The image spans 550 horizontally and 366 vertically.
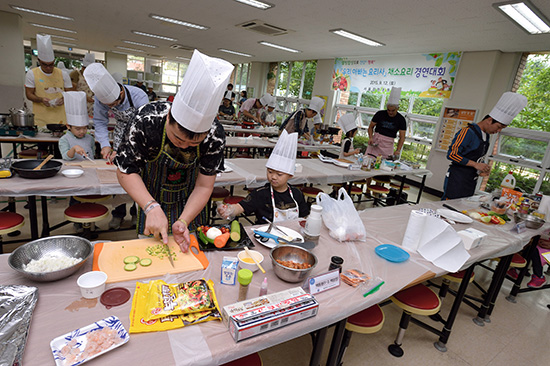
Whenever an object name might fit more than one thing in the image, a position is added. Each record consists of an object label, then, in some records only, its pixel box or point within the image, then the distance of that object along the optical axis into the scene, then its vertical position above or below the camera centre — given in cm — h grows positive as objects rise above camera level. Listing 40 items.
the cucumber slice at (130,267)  119 -72
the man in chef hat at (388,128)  508 -2
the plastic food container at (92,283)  102 -71
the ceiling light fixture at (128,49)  1252 +174
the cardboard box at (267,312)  96 -70
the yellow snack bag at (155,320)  94 -74
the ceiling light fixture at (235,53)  969 +179
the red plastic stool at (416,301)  176 -104
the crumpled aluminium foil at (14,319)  76 -72
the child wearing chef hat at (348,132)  489 -18
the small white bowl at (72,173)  244 -77
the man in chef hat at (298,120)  504 -12
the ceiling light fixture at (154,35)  836 +166
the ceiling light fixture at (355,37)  551 +168
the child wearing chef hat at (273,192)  227 -66
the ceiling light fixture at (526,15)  332 +161
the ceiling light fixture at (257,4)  446 +159
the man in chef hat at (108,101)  259 -12
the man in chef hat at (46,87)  412 -14
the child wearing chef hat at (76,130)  295 -52
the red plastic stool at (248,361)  117 -101
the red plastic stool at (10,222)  208 -110
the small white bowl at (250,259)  131 -70
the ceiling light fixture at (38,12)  664 +149
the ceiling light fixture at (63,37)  1086 +158
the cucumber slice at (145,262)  124 -72
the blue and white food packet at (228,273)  120 -69
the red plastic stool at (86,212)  243 -109
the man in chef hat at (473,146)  310 -8
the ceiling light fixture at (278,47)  766 +172
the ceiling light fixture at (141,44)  1049 +169
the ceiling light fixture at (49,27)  893 +155
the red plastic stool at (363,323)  151 -103
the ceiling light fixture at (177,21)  609 +160
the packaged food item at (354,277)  136 -73
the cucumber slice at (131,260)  124 -72
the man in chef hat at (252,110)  799 -8
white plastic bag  178 -61
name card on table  124 -71
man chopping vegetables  125 -28
